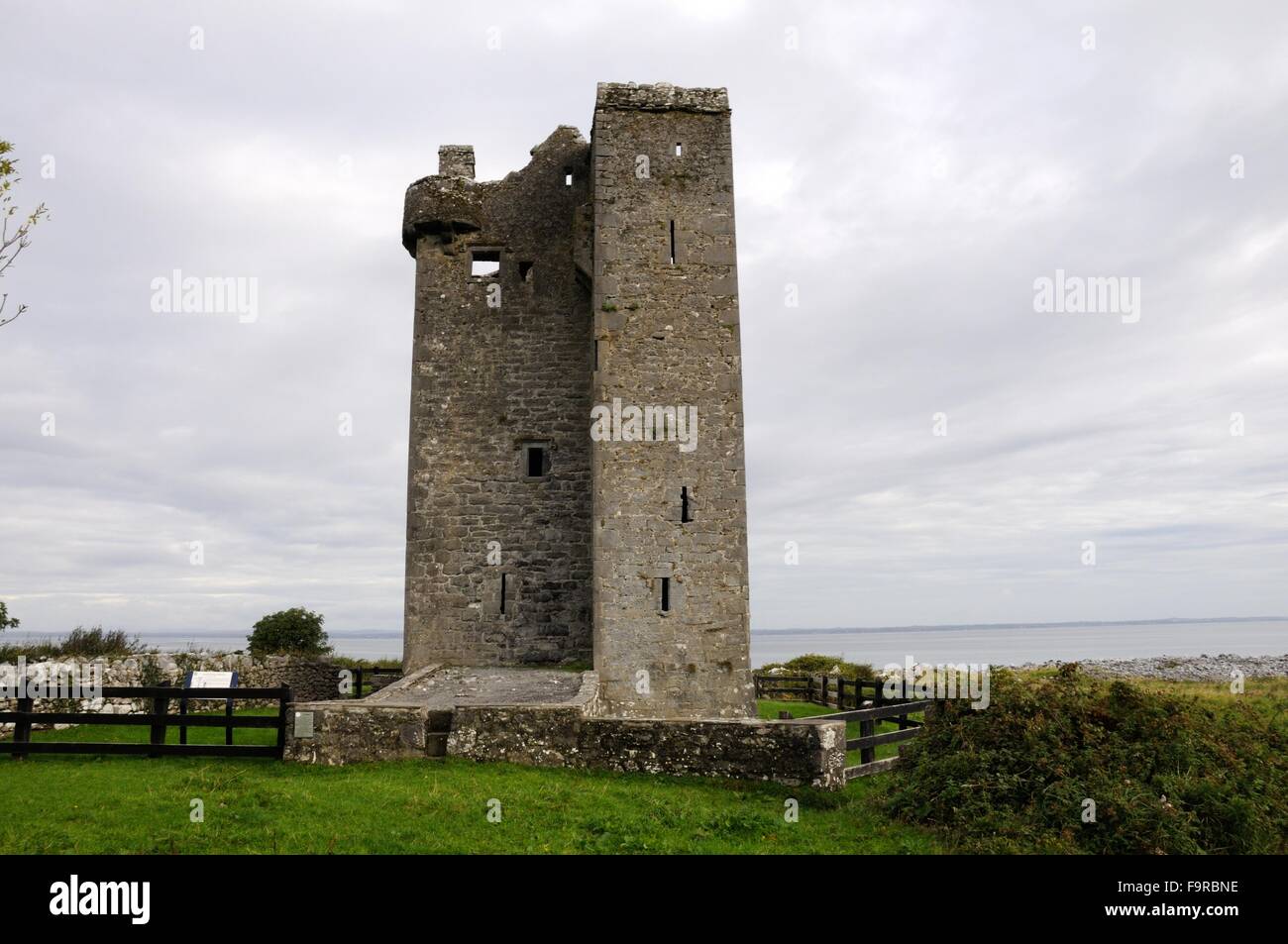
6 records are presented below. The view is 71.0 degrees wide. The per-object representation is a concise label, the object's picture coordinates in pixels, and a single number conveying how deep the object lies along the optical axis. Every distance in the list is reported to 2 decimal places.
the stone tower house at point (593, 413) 14.92
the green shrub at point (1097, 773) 7.52
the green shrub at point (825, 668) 26.52
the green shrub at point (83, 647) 16.66
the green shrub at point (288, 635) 23.75
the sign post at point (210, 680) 14.94
